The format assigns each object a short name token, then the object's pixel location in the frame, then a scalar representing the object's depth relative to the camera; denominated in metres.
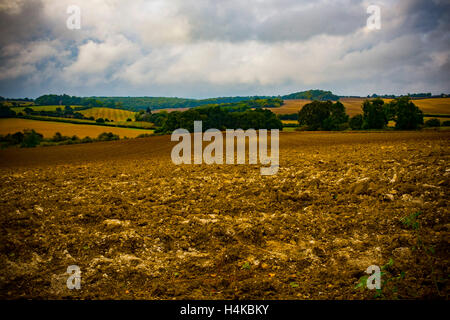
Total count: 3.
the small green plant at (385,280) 4.13
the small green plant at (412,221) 6.07
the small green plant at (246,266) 5.36
